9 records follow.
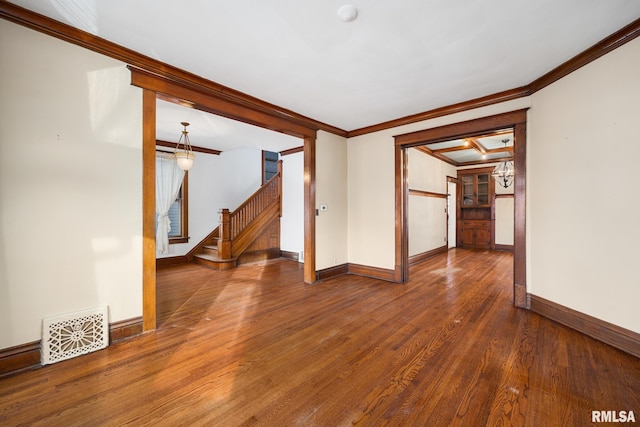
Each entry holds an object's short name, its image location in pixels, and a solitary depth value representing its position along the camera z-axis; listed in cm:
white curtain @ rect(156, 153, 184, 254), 556
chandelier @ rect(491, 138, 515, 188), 607
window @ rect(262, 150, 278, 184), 738
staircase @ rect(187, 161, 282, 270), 557
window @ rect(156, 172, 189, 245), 609
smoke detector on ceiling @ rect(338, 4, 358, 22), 189
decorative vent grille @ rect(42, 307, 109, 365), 207
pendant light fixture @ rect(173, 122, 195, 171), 465
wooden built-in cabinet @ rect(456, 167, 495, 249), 790
